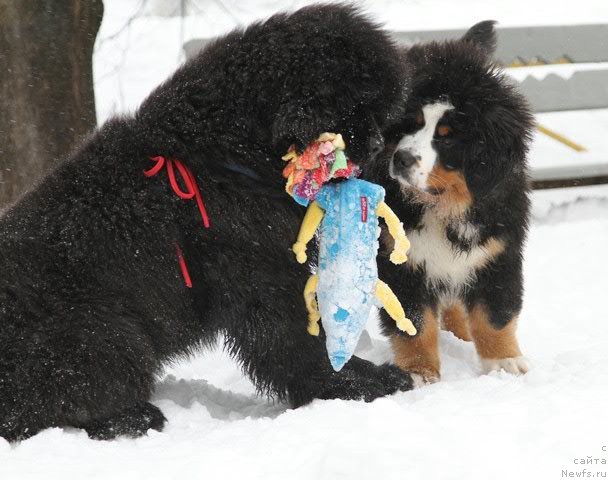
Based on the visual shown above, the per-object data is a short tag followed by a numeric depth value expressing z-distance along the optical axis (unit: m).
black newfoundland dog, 2.61
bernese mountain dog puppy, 3.16
